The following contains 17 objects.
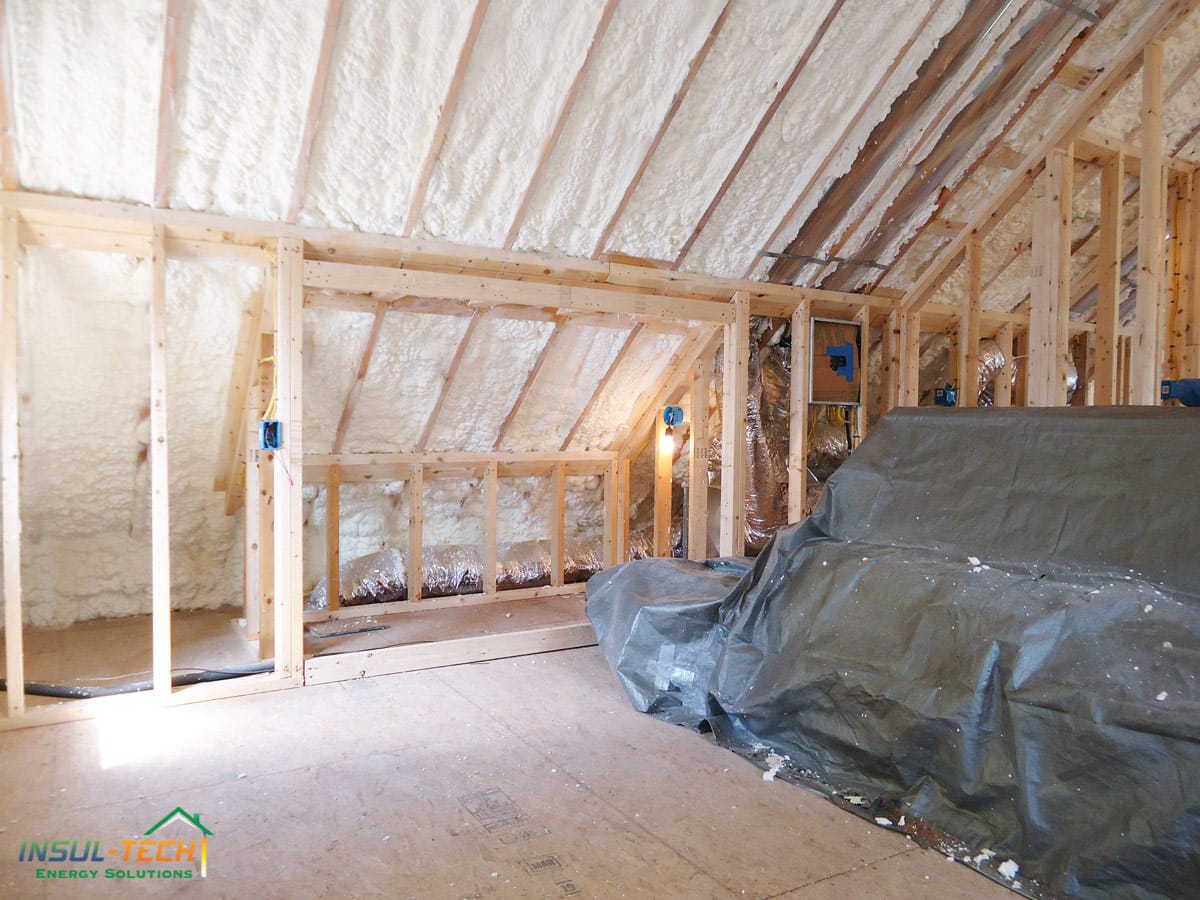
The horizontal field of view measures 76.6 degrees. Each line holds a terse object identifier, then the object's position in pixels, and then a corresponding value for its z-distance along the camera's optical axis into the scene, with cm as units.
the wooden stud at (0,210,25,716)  287
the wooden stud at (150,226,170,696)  312
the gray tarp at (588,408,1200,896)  183
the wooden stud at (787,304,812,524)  470
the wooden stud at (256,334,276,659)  379
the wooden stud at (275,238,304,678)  335
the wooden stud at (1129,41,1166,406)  378
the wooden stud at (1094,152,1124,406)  399
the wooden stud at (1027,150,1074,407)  402
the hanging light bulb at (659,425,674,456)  543
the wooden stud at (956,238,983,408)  449
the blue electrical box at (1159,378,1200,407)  305
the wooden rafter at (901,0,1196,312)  369
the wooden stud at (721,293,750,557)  446
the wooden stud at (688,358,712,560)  490
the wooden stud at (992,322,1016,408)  534
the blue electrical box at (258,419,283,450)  331
